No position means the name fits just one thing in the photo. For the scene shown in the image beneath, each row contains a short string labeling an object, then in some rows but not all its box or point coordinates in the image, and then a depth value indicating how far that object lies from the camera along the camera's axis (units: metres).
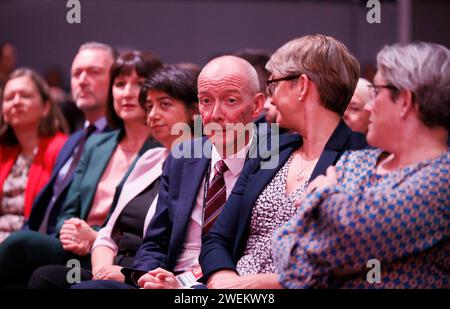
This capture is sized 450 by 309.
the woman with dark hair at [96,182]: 6.62
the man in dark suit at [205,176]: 5.46
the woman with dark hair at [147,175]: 6.26
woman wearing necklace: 4.93
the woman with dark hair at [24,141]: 8.02
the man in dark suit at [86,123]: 7.58
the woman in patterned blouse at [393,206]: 4.14
